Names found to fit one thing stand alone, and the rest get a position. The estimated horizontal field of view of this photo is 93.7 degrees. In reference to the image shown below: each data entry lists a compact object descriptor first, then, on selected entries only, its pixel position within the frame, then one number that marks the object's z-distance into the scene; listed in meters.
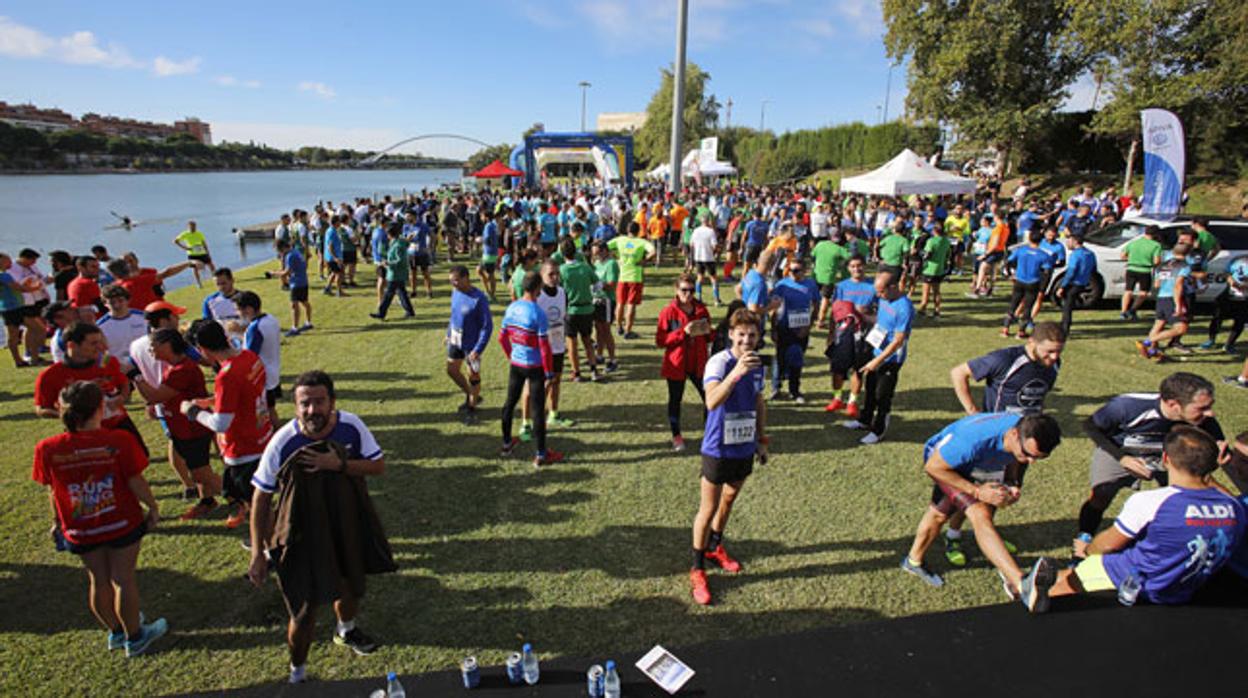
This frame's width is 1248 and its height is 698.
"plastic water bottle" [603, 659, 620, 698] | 2.19
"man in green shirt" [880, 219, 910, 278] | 10.66
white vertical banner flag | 13.52
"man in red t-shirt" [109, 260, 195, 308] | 7.20
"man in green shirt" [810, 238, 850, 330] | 9.85
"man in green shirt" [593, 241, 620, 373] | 8.24
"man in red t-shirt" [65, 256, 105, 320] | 6.96
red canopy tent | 32.56
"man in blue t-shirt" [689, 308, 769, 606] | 3.41
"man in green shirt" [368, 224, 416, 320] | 10.68
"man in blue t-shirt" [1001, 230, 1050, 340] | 9.05
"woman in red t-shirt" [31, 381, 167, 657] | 2.99
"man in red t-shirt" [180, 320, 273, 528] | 3.71
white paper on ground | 2.28
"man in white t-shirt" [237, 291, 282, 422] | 5.25
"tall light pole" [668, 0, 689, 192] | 17.27
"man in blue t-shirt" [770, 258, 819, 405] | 6.67
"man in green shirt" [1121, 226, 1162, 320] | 9.63
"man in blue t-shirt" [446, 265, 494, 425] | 6.10
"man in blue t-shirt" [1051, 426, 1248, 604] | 2.72
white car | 10.02
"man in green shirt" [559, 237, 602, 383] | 7.42
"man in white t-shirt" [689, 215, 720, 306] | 11.76
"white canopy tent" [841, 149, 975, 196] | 15.78
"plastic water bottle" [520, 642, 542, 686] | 2.29
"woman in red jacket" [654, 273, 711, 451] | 5.56
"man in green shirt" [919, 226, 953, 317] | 10.38
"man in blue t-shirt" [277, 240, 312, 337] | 10.00
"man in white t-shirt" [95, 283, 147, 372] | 5.26
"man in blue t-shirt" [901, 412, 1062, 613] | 2.98
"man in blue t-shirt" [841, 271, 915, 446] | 5.61
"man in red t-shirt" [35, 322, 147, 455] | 3.89
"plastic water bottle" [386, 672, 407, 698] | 2.15
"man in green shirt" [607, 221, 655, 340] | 9.00
